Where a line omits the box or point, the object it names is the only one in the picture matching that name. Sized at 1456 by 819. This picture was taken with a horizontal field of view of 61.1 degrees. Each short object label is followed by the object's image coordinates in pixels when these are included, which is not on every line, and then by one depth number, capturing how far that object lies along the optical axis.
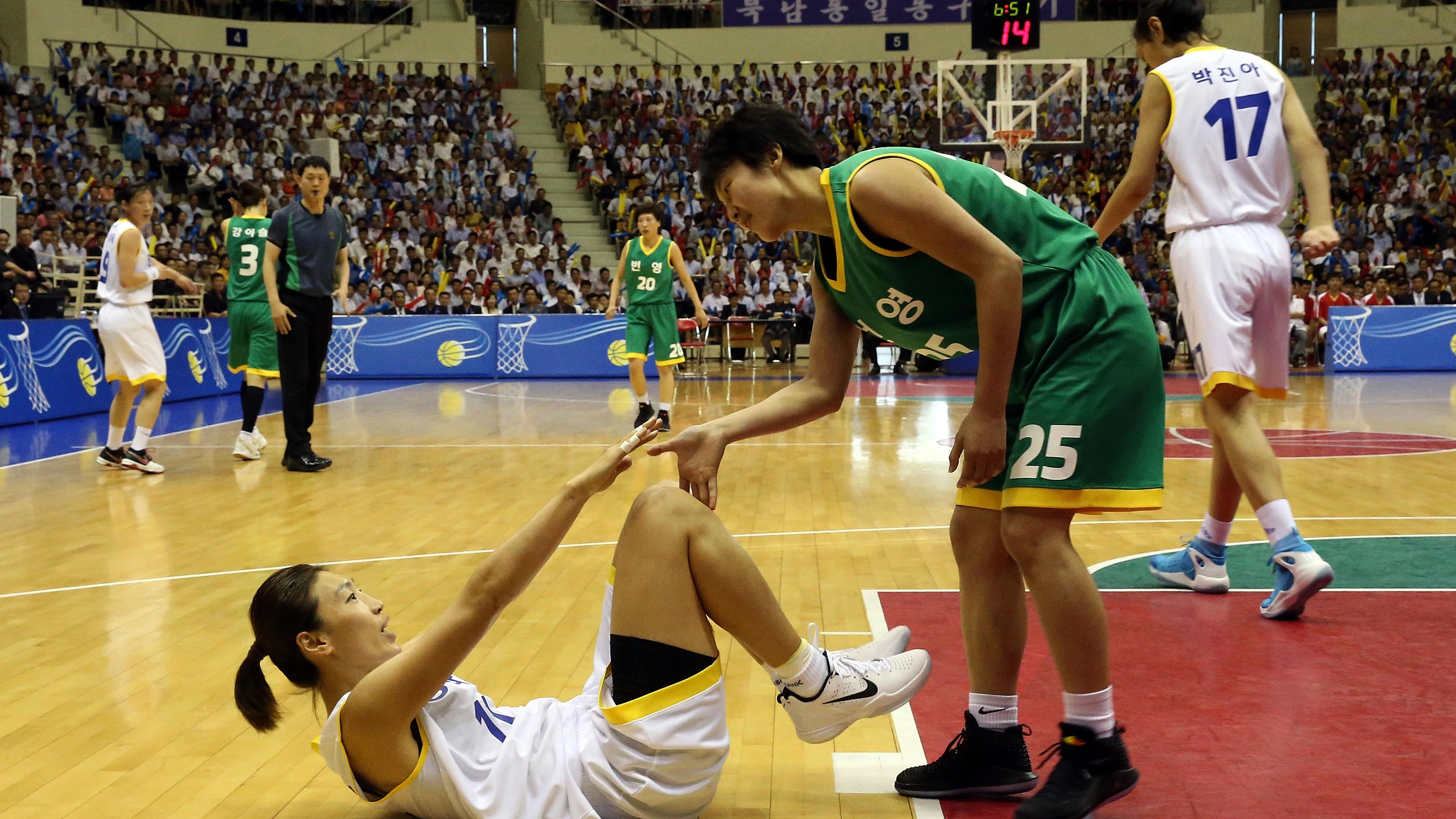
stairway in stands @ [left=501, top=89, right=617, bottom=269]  23.17
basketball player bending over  2.22
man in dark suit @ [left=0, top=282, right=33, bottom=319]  11.78
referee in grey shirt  7.90
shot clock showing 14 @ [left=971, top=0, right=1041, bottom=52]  15.19
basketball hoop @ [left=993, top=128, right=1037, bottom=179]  16.31
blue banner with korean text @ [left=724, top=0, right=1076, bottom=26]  23.62
